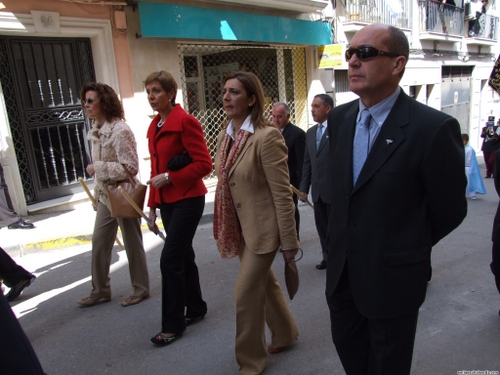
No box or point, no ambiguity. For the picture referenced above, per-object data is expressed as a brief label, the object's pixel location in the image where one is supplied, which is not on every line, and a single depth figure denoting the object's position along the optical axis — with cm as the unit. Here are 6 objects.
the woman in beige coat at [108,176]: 367
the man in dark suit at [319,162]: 411
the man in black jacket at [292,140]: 501
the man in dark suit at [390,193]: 181
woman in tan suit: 265
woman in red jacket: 317
